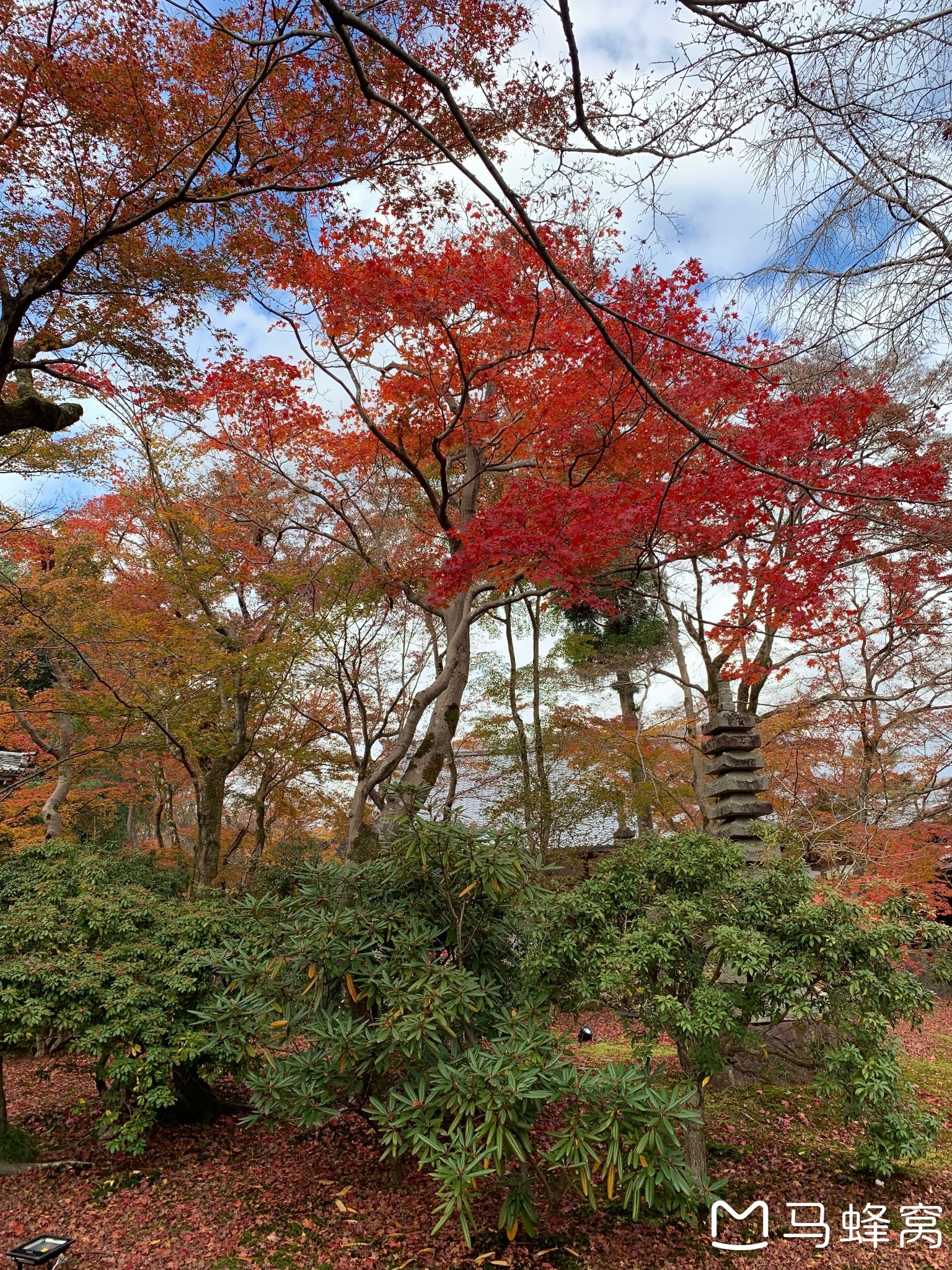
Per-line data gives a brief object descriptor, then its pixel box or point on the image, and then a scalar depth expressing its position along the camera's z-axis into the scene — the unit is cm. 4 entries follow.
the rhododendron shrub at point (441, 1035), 322
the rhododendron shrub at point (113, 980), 433
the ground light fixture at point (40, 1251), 324
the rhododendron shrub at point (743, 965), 363
